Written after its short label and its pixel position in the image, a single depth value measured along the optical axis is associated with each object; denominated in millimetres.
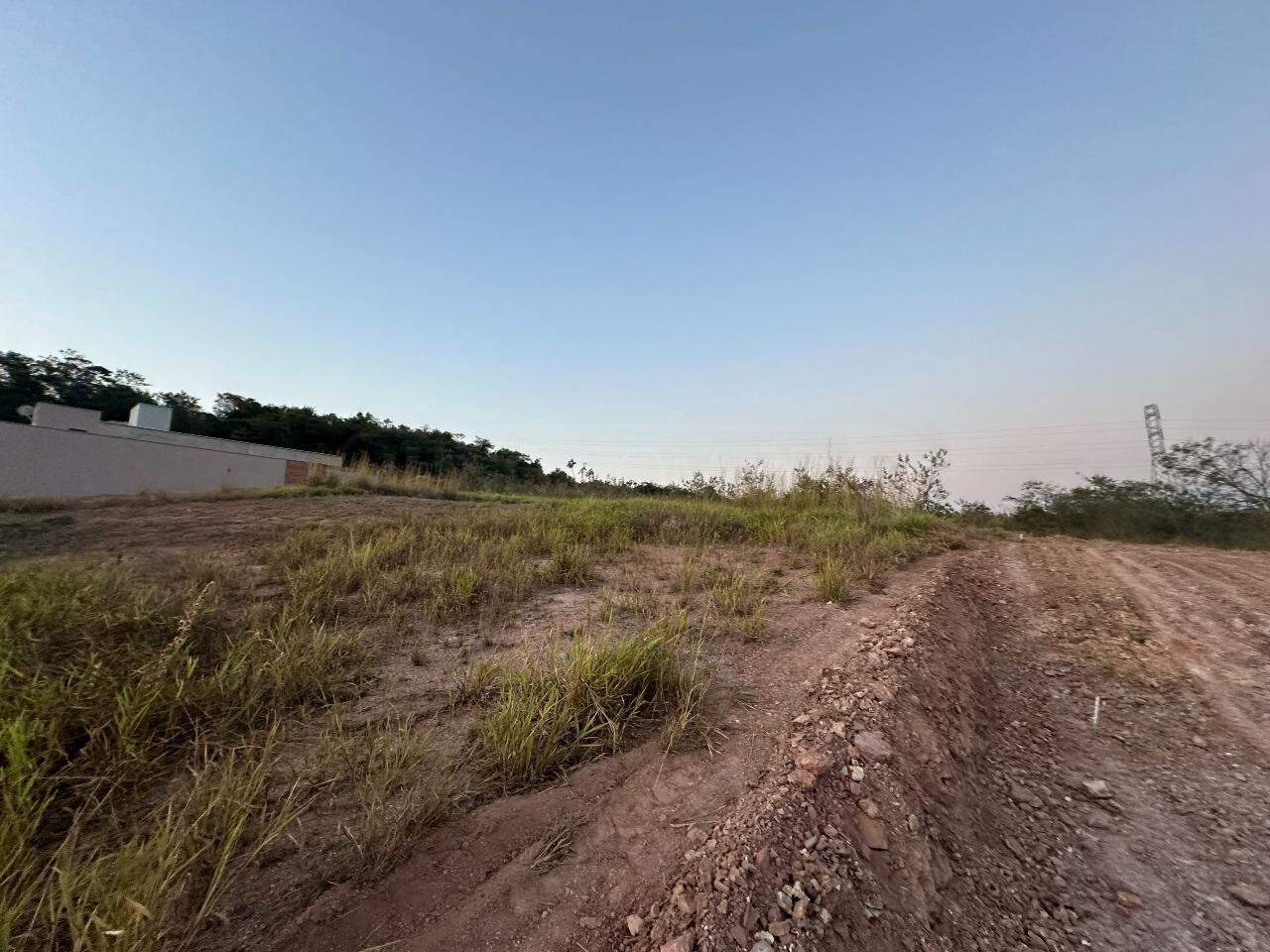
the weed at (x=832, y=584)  3775
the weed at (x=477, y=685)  2279
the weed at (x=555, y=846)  1387
